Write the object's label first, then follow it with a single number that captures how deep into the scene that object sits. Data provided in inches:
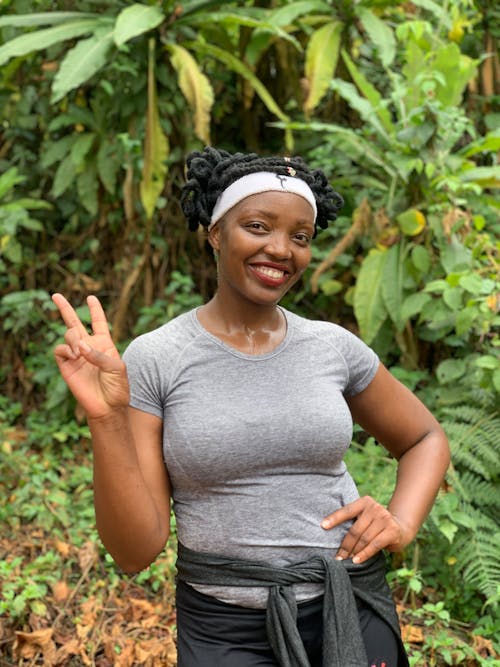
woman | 71.3
